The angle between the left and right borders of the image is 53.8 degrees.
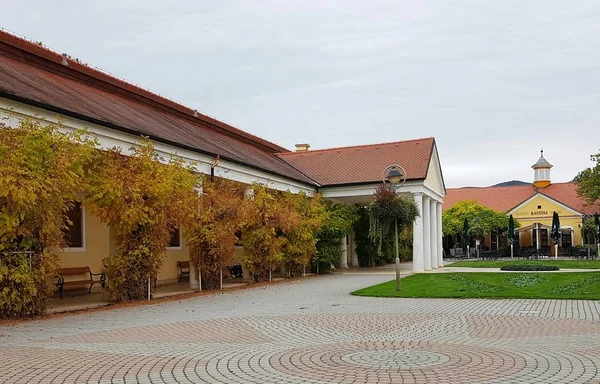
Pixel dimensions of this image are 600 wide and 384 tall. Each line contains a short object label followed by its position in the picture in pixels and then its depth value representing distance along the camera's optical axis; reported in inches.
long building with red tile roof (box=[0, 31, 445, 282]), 574.6
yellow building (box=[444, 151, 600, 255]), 1911.9
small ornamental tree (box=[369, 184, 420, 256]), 715.4
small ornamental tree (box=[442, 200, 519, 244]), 1868.8
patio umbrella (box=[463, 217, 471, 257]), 1536.7
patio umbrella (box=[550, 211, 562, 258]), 1419.8
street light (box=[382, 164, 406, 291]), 655.1
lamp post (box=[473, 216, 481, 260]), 1806.1
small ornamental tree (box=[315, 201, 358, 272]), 1029.2
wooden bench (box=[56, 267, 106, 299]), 641.9
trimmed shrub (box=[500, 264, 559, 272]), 970.1
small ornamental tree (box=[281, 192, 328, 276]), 924.6
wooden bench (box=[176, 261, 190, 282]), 908.6
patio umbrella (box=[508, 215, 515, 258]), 1482.5
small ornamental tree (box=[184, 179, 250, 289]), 708.7
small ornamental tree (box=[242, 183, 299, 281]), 838.5
